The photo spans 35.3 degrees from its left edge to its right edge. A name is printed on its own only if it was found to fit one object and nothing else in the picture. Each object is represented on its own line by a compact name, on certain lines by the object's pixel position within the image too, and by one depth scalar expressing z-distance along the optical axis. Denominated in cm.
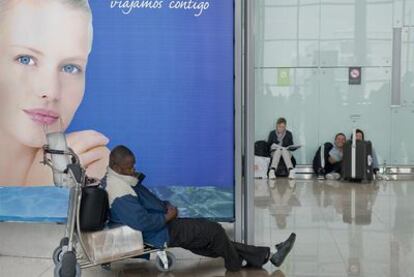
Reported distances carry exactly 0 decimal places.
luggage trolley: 487
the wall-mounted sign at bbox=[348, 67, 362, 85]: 1435
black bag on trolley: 499
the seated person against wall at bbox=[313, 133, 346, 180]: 1355
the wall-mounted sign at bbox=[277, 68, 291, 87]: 1461
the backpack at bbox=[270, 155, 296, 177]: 1380
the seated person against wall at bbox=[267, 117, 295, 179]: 1370
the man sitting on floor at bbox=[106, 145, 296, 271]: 513
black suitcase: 1273
